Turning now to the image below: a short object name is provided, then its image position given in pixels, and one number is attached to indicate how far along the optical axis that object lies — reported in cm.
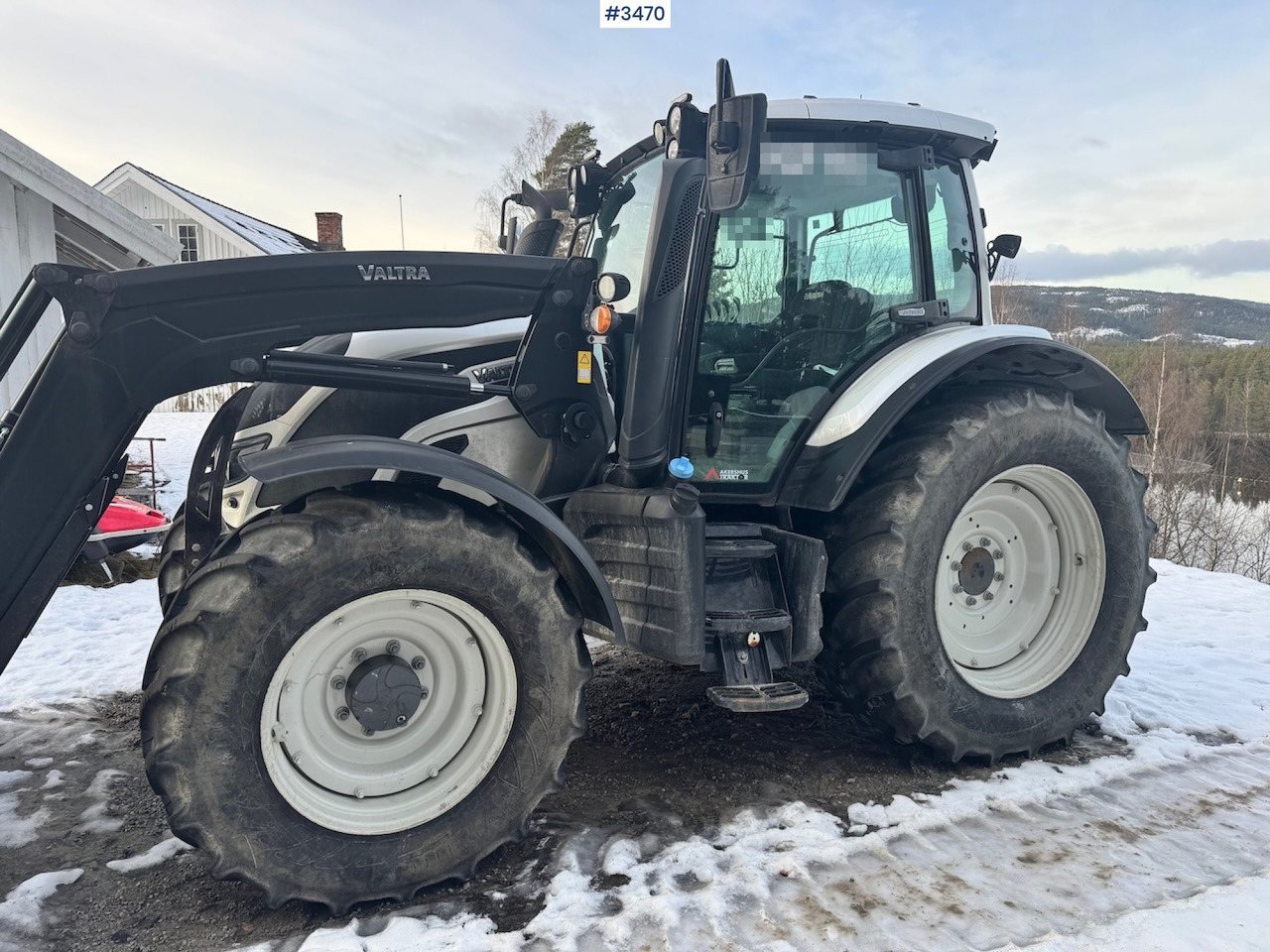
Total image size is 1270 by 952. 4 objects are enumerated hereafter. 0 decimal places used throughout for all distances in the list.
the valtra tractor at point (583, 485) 237
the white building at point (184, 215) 1908
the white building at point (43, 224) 752
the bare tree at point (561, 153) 2422
